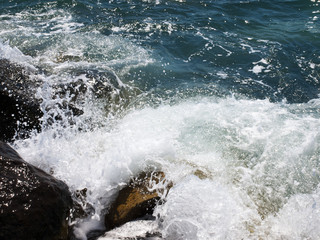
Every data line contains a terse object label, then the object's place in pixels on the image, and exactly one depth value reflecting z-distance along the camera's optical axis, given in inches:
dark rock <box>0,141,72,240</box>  91.7
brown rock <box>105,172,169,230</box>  129.9
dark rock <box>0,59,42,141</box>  156.1
